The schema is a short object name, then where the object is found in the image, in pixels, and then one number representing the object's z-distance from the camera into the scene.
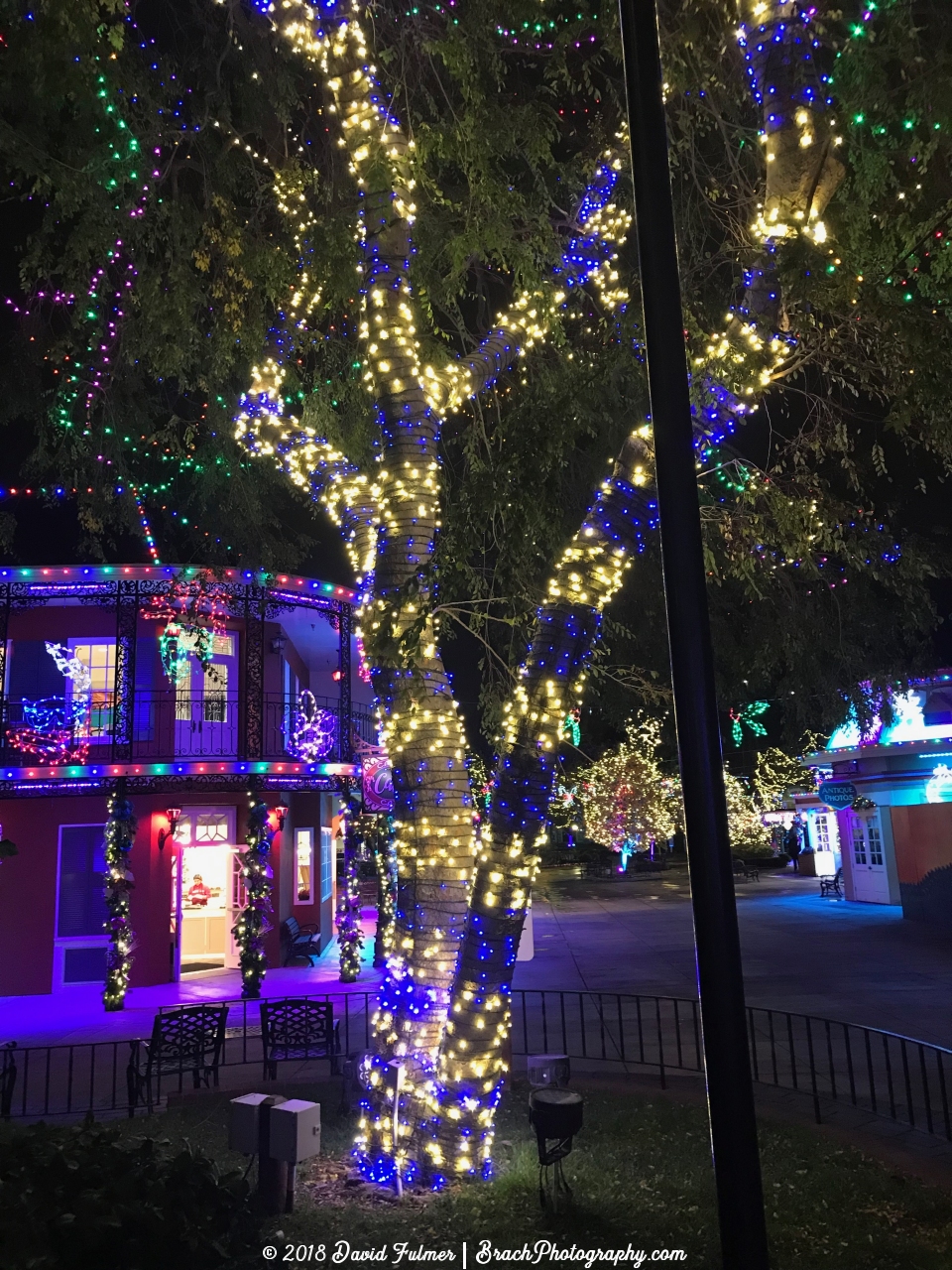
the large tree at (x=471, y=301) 5.83
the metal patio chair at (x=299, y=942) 18.08
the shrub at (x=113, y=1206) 3.67
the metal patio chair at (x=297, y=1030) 9.68
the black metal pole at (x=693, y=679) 2.90
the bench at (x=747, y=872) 38.04
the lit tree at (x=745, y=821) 43.97
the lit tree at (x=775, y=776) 42.48
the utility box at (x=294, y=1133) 5.63
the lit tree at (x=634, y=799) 44.44
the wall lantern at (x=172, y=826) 16.66
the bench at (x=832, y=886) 28.11
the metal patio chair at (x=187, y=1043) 9.16
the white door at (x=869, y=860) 24.92
